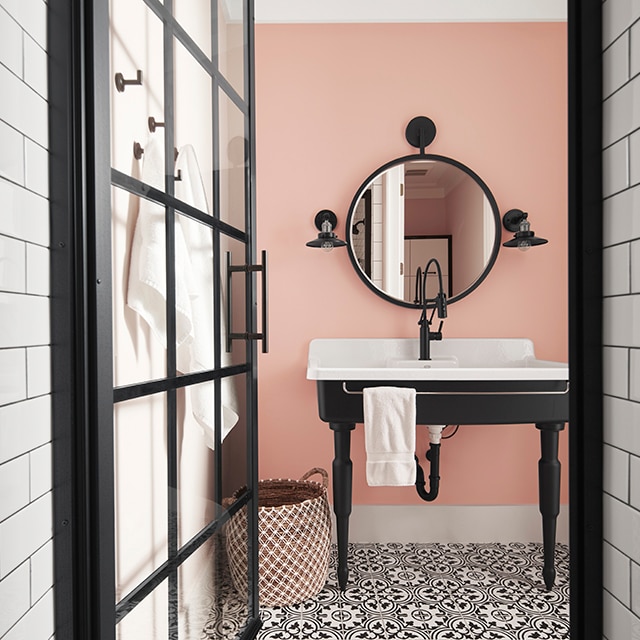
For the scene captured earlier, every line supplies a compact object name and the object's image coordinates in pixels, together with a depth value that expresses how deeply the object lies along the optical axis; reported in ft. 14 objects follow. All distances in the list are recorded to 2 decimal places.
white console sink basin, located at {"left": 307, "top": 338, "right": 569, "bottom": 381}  9.78
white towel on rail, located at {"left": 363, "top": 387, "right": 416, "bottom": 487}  7.59
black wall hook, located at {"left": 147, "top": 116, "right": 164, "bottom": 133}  4.58
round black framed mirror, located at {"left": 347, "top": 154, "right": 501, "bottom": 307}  9.80
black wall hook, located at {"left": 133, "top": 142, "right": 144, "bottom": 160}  4.33
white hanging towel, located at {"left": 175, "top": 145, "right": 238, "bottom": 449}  5.21
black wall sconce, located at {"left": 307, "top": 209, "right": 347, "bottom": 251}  9.47
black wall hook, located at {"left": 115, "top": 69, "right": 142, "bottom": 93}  4.07
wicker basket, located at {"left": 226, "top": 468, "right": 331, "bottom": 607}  7.54
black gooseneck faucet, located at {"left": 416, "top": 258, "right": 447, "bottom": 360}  9.04
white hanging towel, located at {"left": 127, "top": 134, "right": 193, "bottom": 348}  4.40
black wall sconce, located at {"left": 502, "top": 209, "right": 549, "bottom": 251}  9.48
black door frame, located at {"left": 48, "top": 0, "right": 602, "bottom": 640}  3.48
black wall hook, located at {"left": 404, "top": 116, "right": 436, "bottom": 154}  9.82
